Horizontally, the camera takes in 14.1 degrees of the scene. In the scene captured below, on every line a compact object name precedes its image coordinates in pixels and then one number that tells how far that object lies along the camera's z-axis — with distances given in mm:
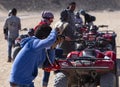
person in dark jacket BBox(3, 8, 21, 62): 13414
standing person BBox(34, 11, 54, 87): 6304
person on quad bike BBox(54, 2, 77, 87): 10461
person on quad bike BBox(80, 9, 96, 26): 13969
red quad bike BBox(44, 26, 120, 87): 7380
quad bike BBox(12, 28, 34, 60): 11547
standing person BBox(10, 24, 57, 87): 5457
